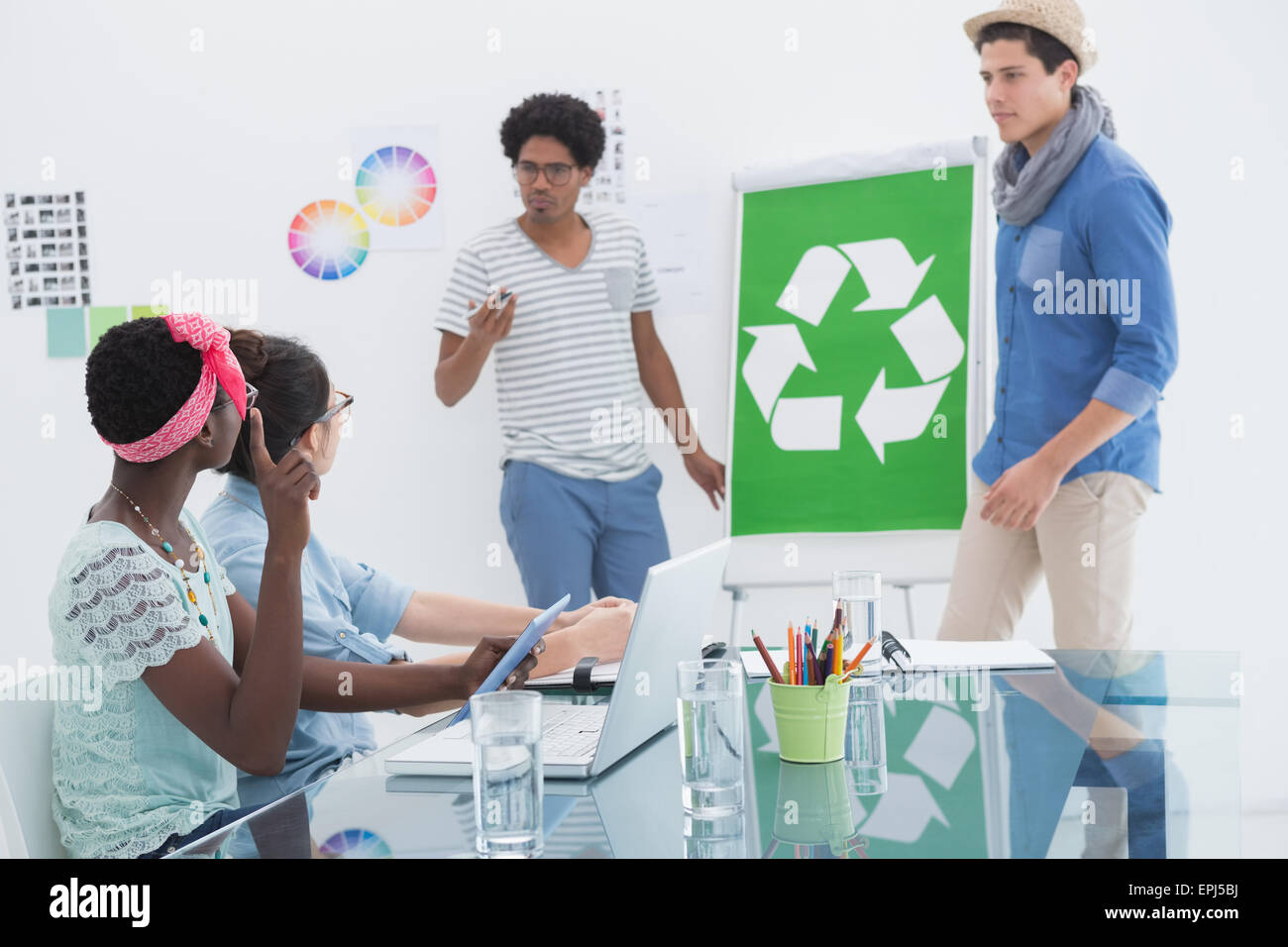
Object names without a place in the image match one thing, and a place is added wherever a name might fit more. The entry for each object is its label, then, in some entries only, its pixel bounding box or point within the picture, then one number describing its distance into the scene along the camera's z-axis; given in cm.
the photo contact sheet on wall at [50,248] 349
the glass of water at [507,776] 98
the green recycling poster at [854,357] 303
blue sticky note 351
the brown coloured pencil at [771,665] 123
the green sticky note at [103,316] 350
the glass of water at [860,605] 166
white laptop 122
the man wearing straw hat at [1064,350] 238
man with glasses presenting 300
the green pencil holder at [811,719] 119
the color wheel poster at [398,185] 336
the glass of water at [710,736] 107
